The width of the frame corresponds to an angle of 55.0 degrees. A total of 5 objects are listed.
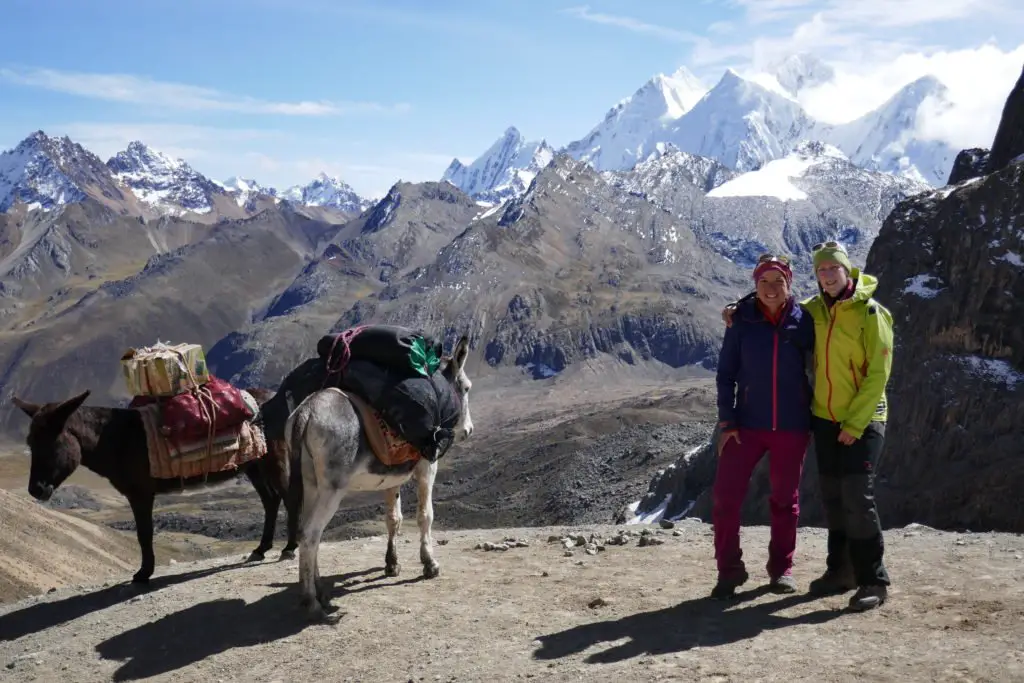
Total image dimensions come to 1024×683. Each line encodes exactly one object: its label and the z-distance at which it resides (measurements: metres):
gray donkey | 8.85
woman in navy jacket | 8.43
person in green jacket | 8.12
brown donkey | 10.53
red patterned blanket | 10.95
